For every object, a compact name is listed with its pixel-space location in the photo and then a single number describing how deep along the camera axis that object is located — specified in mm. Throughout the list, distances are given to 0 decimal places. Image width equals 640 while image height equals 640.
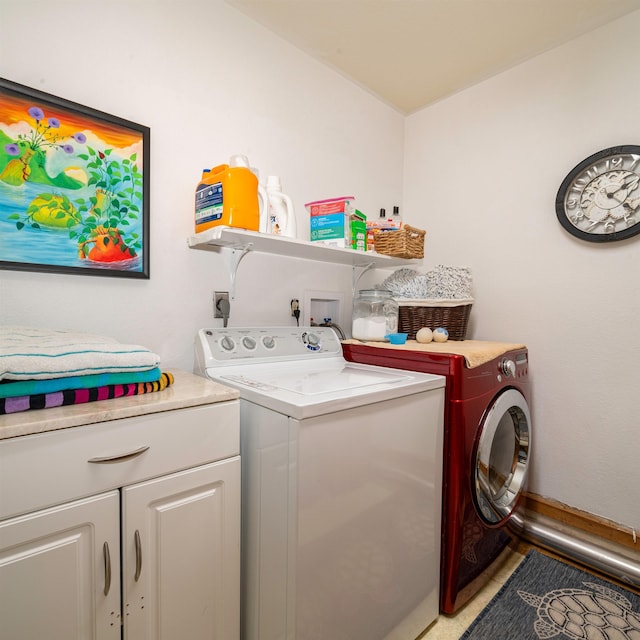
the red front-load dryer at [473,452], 1360
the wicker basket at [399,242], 1944
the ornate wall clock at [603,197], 1691
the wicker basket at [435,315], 1887
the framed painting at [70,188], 1170
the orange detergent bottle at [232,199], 1358
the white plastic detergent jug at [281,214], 1575
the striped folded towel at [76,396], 821
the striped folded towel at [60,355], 812
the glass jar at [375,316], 1850
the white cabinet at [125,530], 760
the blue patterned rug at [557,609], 1370
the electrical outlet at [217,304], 1669
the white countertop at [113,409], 761
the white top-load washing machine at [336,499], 963
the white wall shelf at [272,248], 1403
